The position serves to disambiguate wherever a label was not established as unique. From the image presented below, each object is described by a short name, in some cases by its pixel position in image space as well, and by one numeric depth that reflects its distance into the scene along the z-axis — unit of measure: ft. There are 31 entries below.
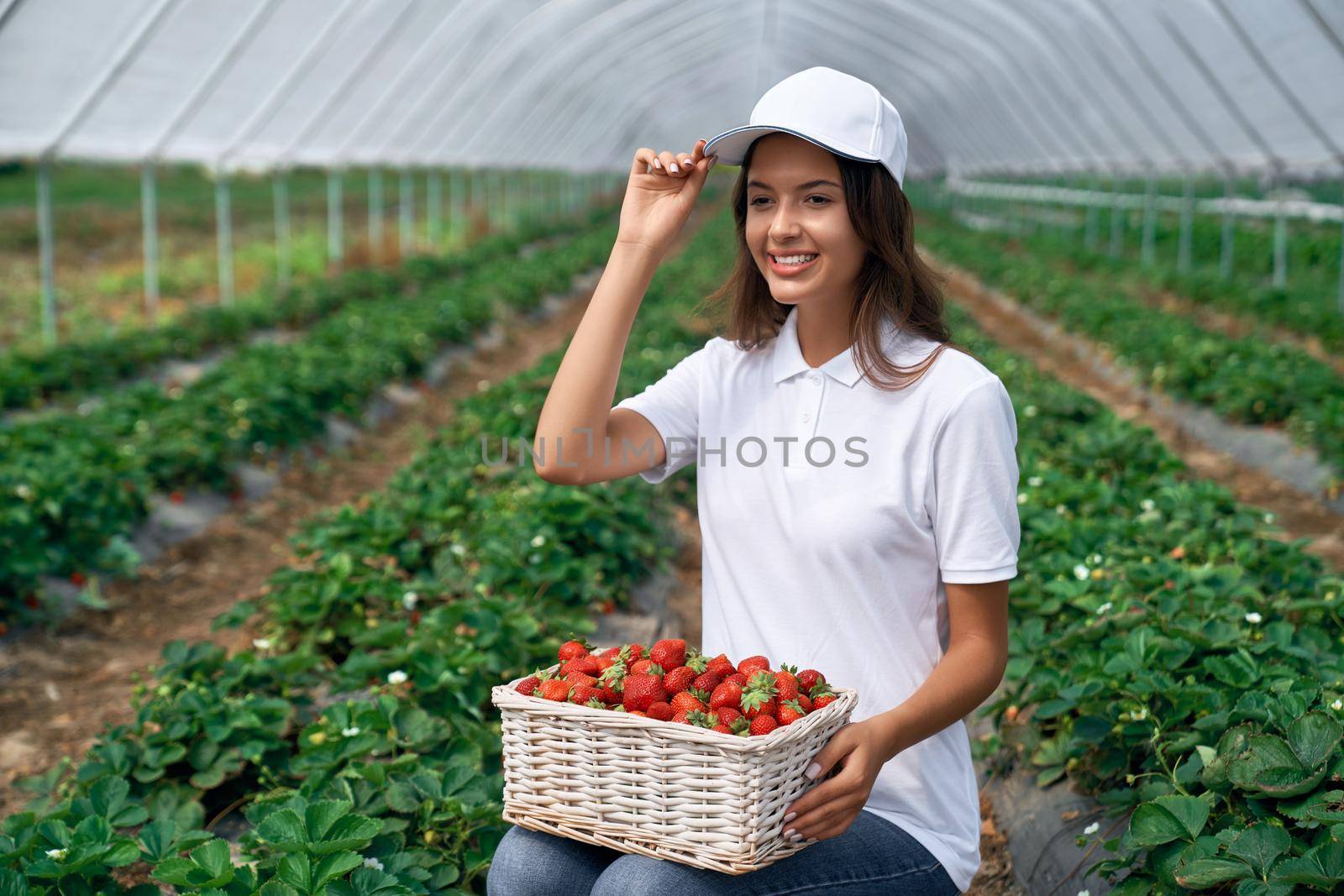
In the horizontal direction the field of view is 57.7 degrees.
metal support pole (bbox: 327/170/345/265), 44.73
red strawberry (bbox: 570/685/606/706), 5.13
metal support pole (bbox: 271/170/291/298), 40.03
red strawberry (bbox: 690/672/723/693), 5.18
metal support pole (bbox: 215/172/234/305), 35.04
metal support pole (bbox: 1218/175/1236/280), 42.65
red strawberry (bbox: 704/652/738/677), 5.27
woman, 5.48
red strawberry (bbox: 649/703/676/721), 4.99
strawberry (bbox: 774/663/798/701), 5.04
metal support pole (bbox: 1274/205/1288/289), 38.68
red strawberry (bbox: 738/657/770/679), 5.27
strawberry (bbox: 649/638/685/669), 5.34
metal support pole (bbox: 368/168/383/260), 50.21
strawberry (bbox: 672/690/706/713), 4.96
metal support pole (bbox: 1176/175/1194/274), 45.91
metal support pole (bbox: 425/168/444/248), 57.95
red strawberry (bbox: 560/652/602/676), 5.44
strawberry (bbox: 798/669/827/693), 5.26
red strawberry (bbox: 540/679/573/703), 5.17
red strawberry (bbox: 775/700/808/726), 4.87
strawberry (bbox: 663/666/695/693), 5.14
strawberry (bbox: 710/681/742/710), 4.97
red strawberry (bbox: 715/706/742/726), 4.87
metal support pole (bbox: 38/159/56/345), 25.93
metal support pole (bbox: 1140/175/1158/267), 49.88
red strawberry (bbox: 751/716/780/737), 4.78
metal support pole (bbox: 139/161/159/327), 31.04
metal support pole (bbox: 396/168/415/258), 51.29
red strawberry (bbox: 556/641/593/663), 5.55
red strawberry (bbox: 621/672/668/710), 5.08
